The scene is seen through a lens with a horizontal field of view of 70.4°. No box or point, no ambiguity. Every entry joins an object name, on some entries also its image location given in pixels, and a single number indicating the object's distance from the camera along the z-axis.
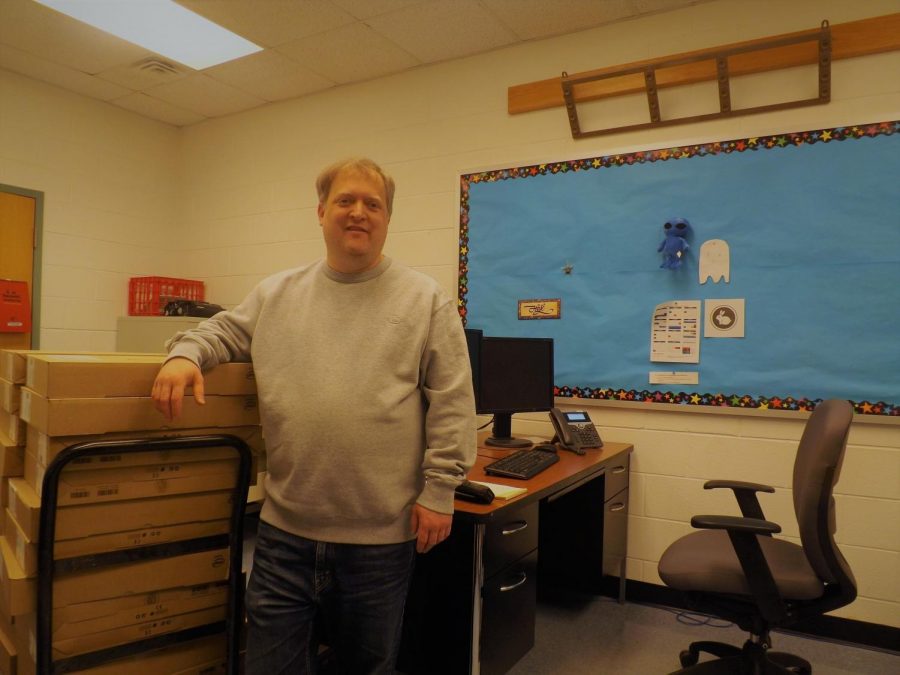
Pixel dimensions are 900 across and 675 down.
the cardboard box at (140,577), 1.32
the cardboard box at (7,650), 1.52
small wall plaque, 3.09
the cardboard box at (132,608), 1.31
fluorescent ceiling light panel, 3.02
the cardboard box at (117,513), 1.30
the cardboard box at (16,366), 1.46
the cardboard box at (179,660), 1.39
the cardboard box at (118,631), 1.31
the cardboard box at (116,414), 1.27
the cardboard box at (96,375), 1.27
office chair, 1.71
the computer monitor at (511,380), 2.68
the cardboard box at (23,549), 1.29
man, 1.33
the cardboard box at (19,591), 1.28
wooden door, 3.69
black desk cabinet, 1.65
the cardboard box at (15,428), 1.49
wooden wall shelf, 2.46
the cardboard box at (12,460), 1.49
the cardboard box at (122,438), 1.29
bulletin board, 2.49
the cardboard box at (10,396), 1.48
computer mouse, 1.65
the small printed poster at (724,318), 2.70
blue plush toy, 2.77
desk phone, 2.62
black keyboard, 2.02
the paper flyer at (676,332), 2.78
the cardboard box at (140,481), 1.31
